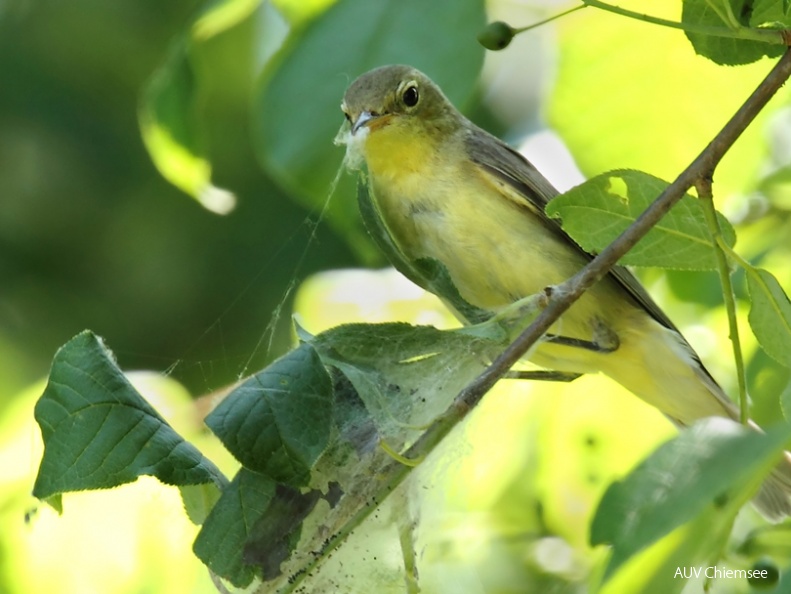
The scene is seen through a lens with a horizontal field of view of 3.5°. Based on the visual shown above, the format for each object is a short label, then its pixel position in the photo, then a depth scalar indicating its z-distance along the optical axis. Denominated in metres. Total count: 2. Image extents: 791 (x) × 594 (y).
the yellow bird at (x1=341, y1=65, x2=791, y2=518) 2.88
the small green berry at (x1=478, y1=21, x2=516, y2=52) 2.78
